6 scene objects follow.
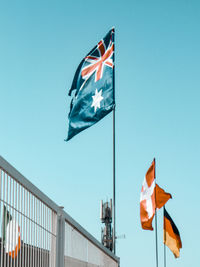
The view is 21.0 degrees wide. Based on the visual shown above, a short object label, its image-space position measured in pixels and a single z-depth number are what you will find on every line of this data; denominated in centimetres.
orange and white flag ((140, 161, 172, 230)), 1541
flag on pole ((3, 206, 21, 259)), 505
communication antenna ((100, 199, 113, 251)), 3784
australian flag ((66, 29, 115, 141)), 1327
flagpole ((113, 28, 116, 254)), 1348
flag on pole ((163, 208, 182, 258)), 2036
